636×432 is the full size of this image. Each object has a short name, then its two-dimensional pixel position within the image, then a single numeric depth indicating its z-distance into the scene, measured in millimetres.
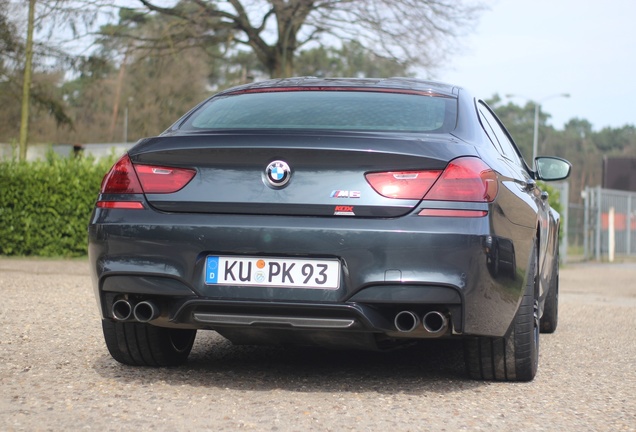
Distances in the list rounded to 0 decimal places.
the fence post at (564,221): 23203
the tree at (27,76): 22297
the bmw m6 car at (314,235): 4145
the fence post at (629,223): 32000
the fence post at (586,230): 28000
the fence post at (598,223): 28703
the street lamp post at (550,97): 48219
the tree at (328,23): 23219
